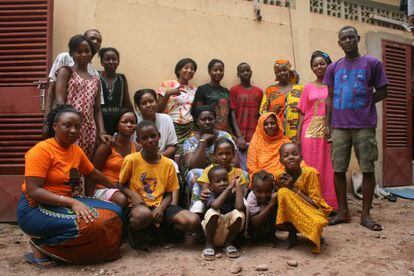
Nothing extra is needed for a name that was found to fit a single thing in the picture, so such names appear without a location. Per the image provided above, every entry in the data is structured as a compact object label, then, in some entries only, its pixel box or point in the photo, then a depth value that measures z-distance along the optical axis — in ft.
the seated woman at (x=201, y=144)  12.34
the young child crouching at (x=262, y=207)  10.57
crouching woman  9.13
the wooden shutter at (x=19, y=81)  13.60
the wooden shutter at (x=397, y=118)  20.38
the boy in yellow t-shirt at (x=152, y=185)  10.29
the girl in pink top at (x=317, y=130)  14.57
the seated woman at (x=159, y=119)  12.72
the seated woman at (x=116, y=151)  11.36
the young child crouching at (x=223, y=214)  9.96
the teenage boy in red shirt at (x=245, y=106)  16.28
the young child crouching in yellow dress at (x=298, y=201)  10.06
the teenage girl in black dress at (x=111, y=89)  13.16
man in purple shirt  12.30
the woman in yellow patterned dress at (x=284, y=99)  15.55
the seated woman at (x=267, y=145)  13.16
